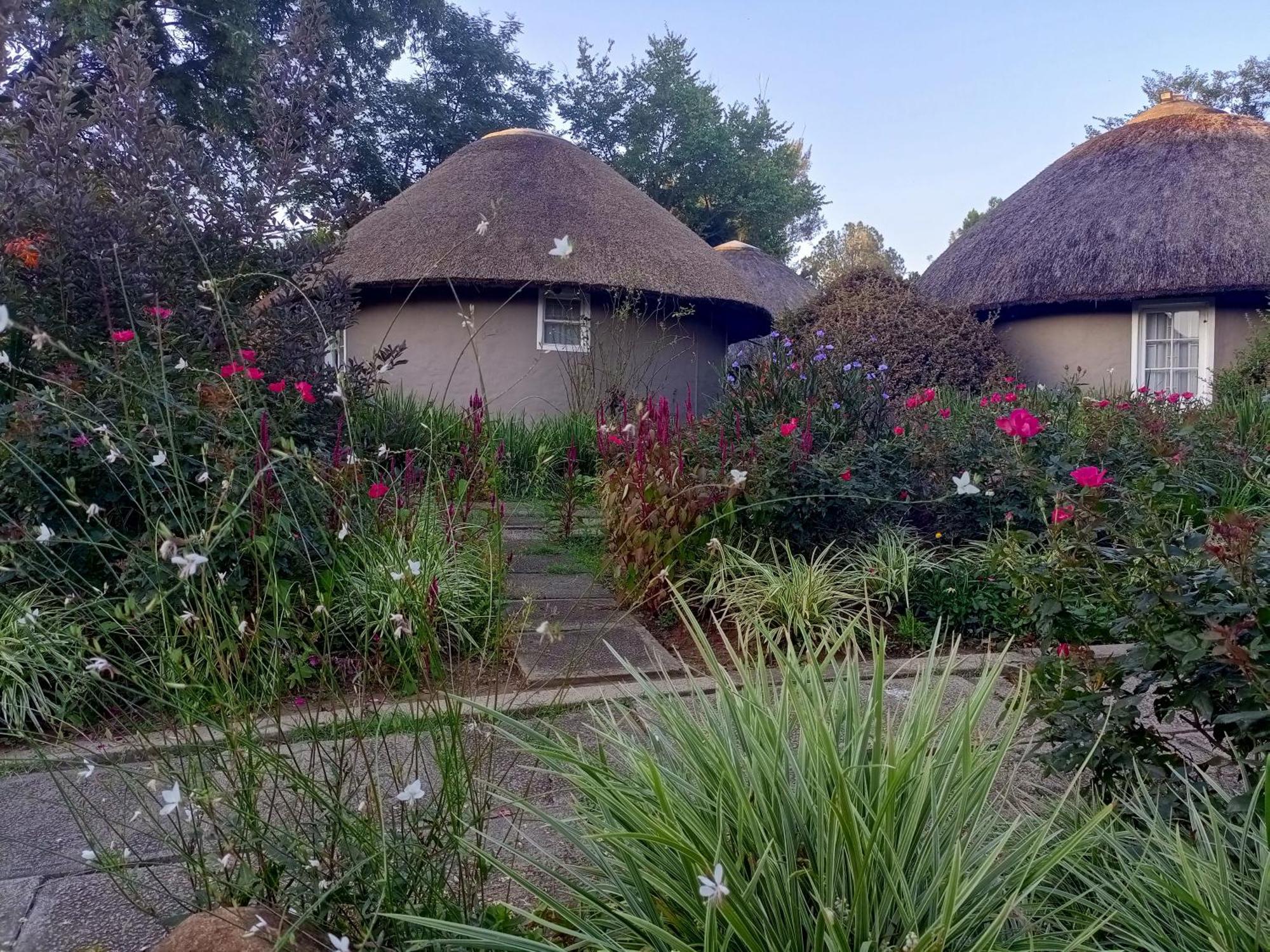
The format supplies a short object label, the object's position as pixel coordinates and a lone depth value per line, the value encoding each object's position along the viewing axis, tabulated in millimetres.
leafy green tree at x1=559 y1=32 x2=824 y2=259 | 22812
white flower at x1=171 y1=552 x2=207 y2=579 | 1237
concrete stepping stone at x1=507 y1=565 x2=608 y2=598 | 3781
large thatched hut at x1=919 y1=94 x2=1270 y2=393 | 10469
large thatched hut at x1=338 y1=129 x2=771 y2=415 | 9125
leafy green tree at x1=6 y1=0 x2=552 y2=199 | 13992
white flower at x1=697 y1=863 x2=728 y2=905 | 902
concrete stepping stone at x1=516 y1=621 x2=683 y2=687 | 3092
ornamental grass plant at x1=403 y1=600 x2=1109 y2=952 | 1193
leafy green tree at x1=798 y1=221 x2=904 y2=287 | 41125
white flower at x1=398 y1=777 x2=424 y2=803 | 1222
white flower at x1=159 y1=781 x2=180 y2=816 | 1203
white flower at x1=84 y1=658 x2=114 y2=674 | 1367
